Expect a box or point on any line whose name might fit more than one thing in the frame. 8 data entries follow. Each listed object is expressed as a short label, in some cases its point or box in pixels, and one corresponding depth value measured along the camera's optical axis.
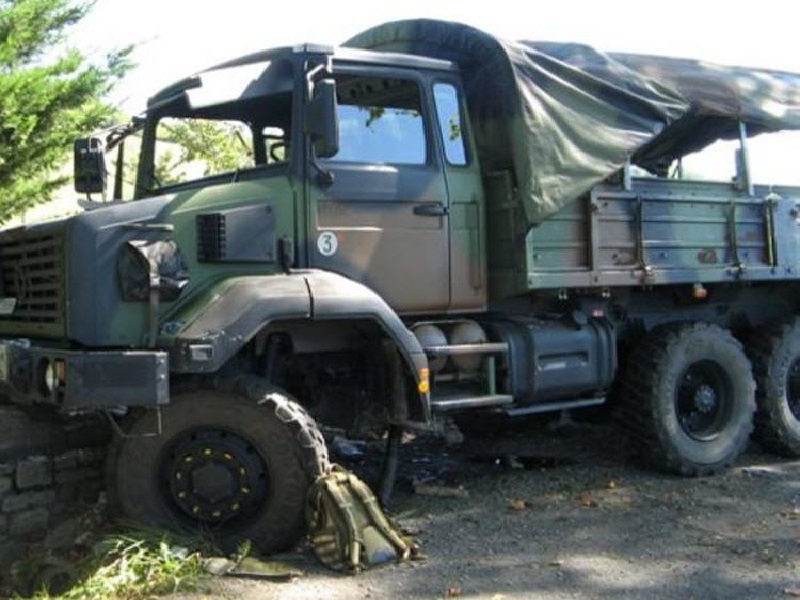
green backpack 4.82
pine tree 9.57
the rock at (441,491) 6.49
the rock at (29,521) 5.43
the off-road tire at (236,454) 5.02
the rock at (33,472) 5.41
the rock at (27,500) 5.41
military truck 5.08
